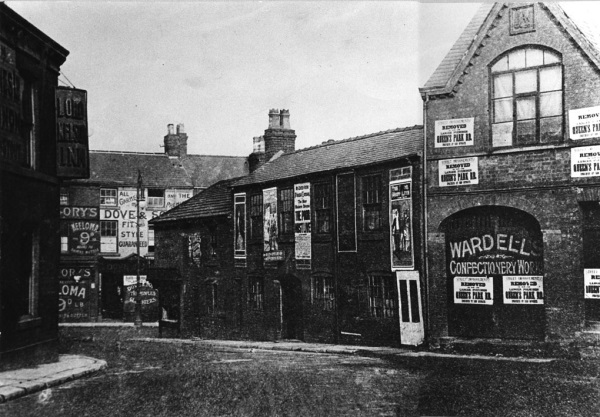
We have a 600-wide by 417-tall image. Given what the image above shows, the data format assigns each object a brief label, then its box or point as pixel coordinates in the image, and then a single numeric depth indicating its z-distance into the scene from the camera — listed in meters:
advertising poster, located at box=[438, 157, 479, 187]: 17.89
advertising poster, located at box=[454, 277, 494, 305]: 17.86
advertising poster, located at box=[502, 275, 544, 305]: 16.94
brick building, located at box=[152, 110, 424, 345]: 20.12
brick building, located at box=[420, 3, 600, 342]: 16.19
